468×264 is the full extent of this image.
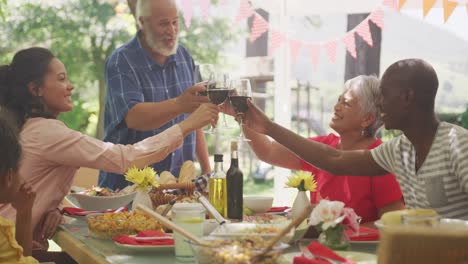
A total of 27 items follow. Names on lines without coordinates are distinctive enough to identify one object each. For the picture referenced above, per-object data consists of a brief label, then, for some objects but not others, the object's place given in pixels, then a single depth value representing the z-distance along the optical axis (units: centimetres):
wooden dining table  213
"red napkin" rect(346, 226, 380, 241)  225
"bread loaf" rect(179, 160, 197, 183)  311
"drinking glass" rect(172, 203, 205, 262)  211
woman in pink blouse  300
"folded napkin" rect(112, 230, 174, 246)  219
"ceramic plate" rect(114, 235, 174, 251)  216
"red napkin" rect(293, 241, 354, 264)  180
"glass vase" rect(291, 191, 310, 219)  264
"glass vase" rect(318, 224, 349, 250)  203
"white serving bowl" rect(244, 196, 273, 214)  280
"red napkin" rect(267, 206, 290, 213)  291
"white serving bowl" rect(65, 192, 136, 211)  303
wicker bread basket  287
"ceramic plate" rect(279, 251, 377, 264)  196
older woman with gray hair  308
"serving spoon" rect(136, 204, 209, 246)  182
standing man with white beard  358
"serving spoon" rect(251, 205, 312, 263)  166
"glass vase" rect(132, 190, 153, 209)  275
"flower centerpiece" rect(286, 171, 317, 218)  261
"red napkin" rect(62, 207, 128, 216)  303
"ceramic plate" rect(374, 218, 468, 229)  142
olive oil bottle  267
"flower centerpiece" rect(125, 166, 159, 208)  274
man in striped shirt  236
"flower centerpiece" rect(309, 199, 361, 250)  200
